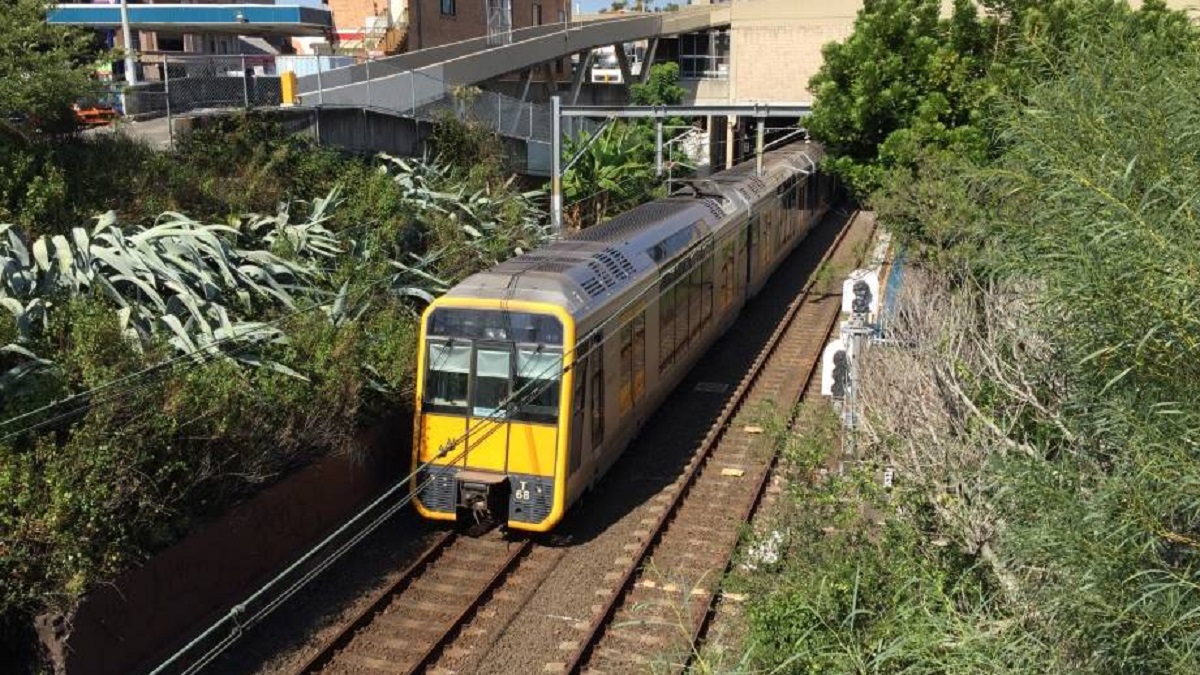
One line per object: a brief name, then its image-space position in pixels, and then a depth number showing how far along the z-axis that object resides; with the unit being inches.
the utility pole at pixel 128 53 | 796.0
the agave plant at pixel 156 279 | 486.3
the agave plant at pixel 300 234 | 652.1
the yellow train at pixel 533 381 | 490.0
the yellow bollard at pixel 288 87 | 842.2
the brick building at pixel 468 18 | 1512.1
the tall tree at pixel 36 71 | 642.8
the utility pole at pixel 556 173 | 906.0
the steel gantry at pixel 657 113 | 914.7
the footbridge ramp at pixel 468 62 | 948.6
